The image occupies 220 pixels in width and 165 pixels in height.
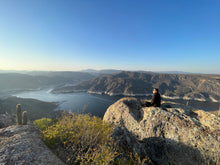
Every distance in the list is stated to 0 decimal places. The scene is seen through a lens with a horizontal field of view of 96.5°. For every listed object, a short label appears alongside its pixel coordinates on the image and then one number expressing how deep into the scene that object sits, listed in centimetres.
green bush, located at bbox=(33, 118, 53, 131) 951
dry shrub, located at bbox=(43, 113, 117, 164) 360
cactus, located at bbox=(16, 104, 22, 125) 1385
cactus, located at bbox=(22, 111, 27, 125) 1406
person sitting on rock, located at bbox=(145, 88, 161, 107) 728
